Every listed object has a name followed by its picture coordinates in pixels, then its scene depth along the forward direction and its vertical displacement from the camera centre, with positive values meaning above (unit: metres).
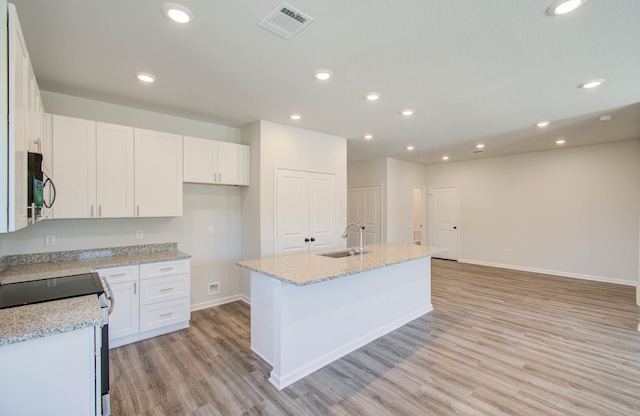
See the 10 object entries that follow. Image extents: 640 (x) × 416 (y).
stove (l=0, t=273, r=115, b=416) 1.77 -0.55
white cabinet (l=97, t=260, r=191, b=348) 3.00 -0.97
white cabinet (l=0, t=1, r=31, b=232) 1.37 +0.39
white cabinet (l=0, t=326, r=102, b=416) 1.29 -0.76
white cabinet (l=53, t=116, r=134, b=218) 2.90 +0.42
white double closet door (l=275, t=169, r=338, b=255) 4.29 -0.04
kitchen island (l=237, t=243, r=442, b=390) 2.46 -0.95
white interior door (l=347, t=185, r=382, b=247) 7.19 -0.08
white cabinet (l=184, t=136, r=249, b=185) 3.72 +0.62
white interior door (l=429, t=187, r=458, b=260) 7.75 -0.30
